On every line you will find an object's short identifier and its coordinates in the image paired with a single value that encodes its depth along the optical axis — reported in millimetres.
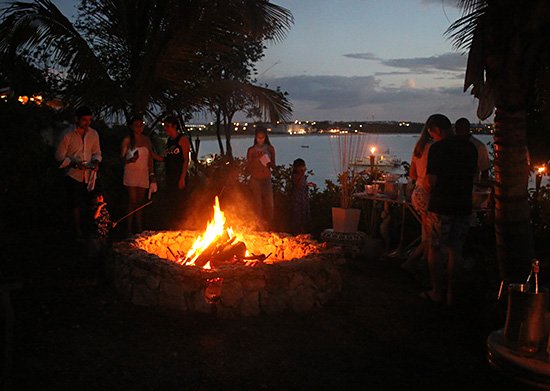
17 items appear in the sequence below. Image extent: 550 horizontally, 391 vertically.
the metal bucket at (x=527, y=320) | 3789
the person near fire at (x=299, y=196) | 9852
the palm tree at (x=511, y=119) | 5242
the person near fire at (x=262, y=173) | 9297
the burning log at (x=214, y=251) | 6465
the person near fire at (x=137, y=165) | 8047
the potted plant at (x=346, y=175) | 8711
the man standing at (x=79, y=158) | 7750
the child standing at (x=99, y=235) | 6863
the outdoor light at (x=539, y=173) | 10078
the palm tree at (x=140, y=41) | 9508
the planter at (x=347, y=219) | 8680
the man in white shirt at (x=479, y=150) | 7145
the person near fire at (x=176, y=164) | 8266
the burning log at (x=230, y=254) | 6523
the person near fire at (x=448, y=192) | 5969
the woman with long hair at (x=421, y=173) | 6711
